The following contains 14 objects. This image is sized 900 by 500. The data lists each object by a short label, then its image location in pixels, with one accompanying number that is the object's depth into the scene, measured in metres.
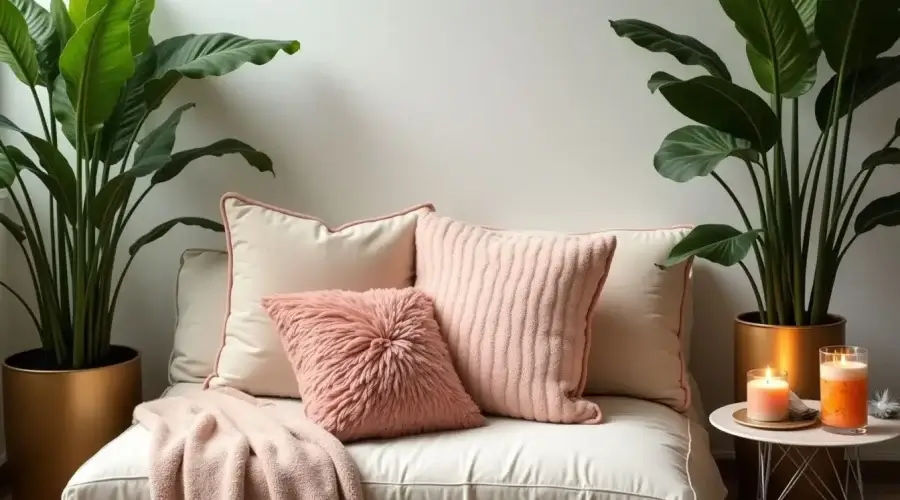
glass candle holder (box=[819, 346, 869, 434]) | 1.88
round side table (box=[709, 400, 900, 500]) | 1.85
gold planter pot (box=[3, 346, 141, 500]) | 2.22
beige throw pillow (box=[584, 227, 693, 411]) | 2.21
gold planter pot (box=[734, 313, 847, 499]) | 2.18
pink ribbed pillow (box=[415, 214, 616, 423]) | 2.01
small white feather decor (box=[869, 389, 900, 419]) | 1.97
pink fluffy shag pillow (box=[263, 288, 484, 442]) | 1.90
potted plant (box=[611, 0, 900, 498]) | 2.07
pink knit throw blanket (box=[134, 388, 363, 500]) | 1.72
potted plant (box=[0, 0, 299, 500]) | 2.17
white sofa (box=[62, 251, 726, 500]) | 1.74
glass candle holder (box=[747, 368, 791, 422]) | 1.92
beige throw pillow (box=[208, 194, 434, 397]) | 2.22
